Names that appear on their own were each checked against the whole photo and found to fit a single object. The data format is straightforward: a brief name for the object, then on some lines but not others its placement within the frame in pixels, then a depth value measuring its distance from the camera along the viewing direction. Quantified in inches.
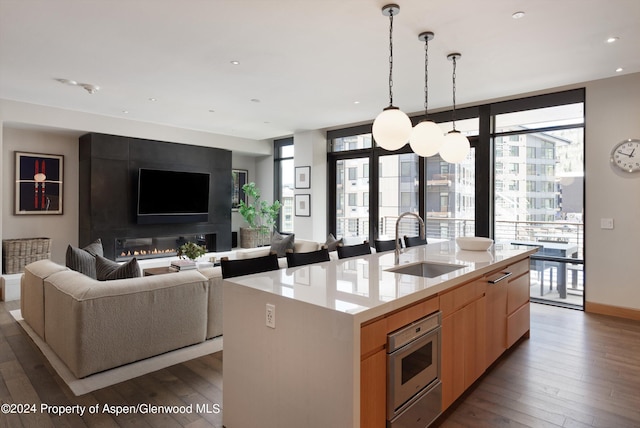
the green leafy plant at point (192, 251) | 195.2
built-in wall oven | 67.6
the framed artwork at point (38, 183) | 236.2
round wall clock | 163.8
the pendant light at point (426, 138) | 116.9
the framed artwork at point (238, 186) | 347.3
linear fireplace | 264.2
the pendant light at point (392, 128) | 102.4
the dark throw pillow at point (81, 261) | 137.4
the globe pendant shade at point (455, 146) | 129.3
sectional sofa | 105.2
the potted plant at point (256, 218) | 326.6
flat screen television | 262.2
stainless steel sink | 105.9
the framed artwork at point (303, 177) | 292.7
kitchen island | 61.2
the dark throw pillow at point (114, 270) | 121.2
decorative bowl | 135.0
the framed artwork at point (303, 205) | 296.0
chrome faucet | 112.7
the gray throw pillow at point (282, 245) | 205.2
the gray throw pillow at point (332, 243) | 180.7
